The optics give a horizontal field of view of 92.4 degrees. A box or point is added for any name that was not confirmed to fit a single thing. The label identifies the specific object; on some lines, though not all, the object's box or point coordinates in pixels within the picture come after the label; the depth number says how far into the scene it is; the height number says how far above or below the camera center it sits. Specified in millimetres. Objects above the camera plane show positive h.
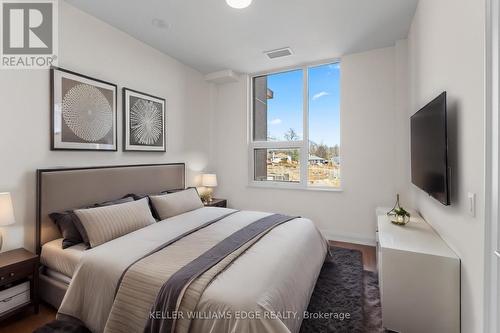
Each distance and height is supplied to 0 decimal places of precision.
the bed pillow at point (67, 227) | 2056 -544
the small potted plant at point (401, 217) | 2285 -499
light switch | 1289 -206
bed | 1270 -687
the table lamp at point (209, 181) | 4160 -272
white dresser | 1541 -810
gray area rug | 1793 -1184
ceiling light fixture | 2217 +1519
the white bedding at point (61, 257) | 1878 -746
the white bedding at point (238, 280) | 1241 -711
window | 3916 +664
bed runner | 1280 -662
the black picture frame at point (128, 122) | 3002 +562
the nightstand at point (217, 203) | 3900 -629
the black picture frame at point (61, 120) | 2314 +485
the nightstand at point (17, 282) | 1787 -914
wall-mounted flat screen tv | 1592 +124
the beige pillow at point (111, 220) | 2016 -501
